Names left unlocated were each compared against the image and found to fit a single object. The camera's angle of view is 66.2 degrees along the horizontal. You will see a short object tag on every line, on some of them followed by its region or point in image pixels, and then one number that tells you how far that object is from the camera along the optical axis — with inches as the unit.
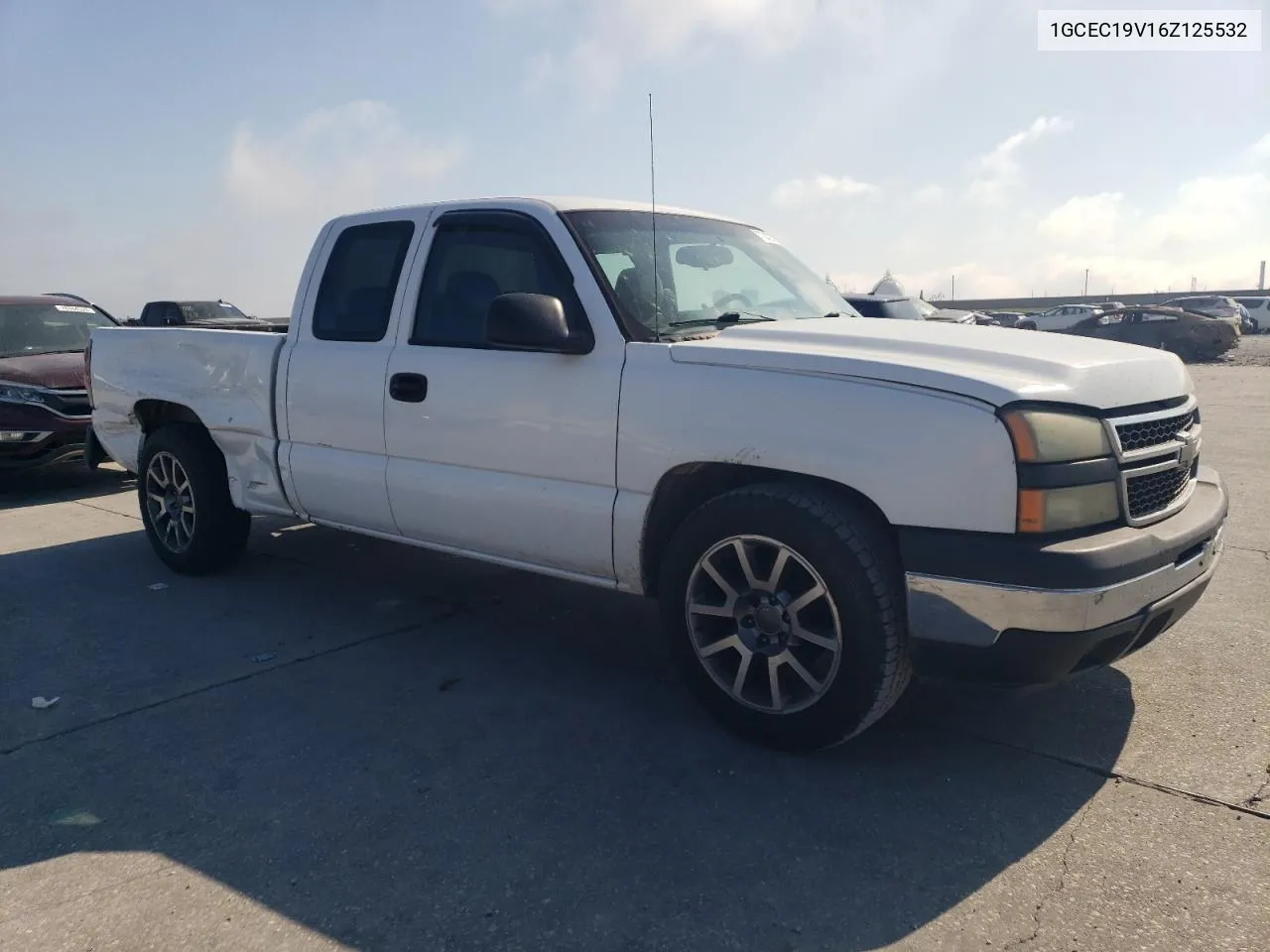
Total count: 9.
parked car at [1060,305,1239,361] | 938.1
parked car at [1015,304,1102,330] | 1309.1
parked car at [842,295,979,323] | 606.2
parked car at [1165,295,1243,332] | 1263.5
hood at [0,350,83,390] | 335.9
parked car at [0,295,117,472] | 328.2
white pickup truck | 111.3
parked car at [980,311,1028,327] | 1310.3
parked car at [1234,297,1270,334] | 1586.1
